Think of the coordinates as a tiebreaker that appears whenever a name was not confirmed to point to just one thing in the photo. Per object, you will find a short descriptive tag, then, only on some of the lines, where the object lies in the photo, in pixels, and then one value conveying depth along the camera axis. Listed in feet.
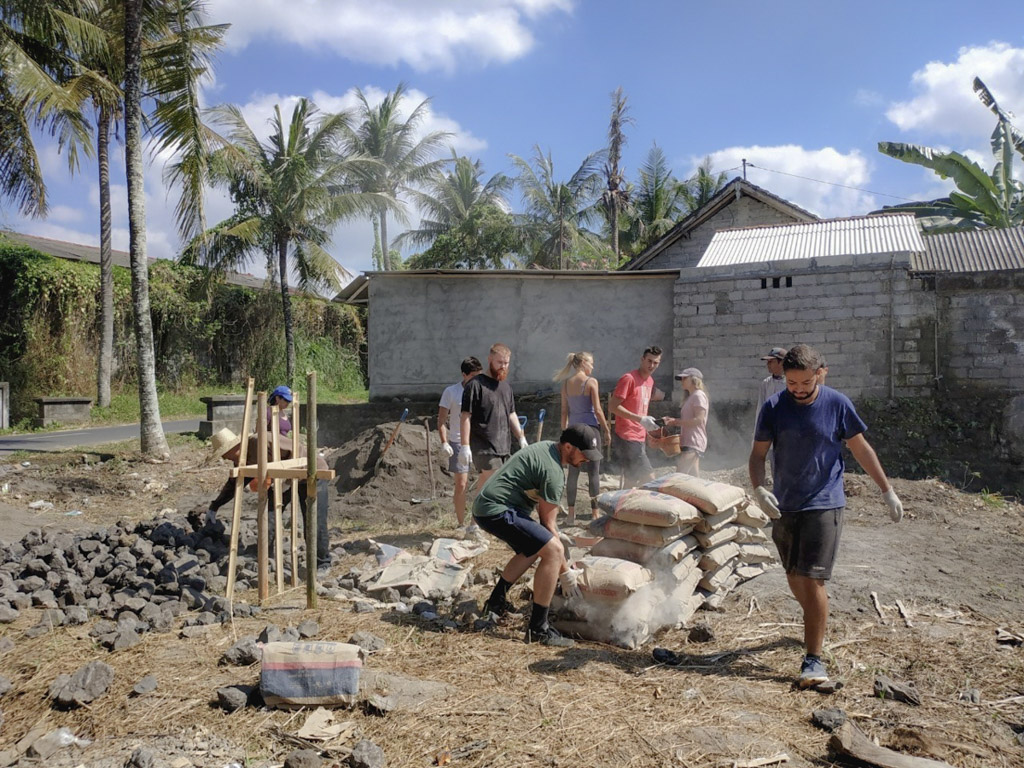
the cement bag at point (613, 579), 15.43
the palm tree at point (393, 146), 115.65
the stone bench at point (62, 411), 55.52
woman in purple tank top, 24.48
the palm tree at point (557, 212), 96.68
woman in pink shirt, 24.23
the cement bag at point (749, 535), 19.09
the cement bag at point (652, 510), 16.57
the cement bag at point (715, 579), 17.84
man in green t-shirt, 15.20
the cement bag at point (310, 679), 12.17
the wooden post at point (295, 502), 18.30
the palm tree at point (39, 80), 38.27
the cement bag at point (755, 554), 19.11
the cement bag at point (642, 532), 16.75
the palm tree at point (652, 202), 101.71
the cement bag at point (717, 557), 17.72
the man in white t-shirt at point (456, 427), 23.39
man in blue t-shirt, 13.16
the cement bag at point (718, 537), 17.67
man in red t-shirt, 24.93
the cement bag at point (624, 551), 16.76
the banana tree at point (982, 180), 52.75
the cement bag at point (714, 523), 17.58
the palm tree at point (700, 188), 105.40
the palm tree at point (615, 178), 98.94
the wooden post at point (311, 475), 16.43
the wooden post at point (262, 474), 16.60
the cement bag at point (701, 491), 17.40
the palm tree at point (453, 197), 113.29
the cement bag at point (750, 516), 18.83
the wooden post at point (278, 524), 18.34
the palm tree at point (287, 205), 66.33
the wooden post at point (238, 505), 16.99
